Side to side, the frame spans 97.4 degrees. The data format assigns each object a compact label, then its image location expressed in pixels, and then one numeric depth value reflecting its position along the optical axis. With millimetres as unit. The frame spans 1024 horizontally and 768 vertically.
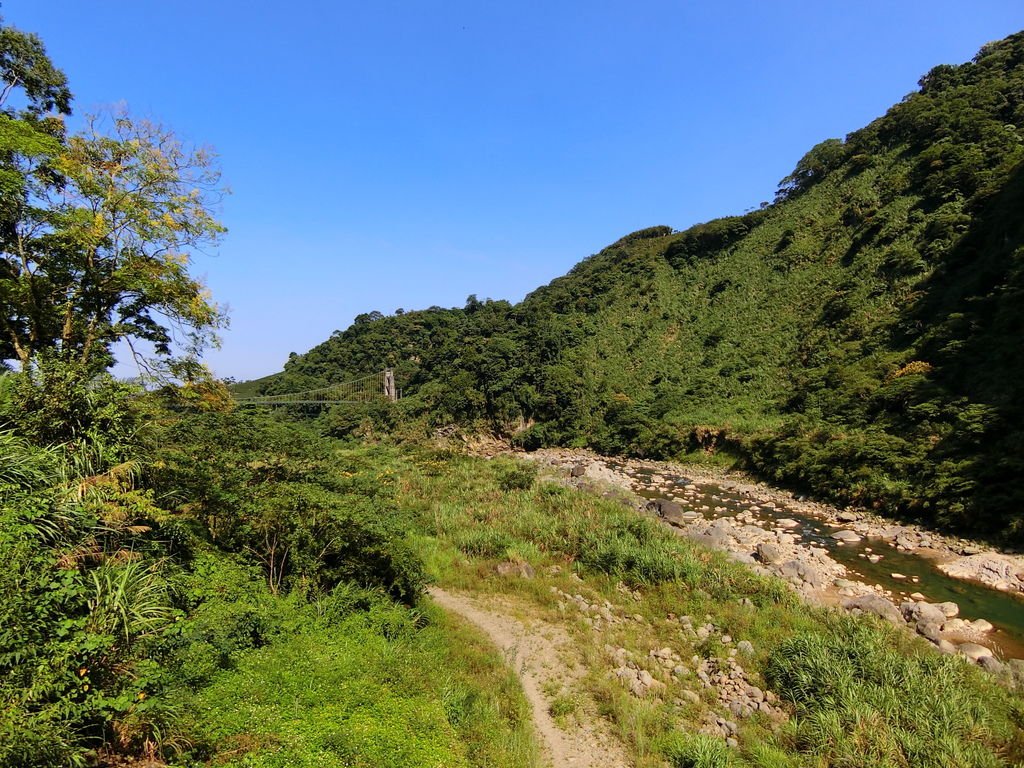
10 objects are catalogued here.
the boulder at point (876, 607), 10696
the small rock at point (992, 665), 8344
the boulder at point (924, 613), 10625
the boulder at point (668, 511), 19316
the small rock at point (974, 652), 9039
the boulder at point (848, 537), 16422
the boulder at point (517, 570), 13206
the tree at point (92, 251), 8961
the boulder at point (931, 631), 9881
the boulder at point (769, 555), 14406
